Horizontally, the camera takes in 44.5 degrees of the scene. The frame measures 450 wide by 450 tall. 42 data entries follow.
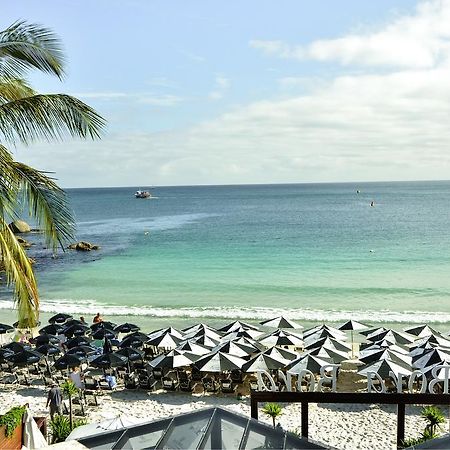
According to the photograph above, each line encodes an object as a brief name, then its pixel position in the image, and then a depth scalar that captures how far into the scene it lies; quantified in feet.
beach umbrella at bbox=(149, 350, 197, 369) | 54.95
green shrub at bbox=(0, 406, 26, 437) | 34.56
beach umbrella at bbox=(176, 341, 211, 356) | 57.26
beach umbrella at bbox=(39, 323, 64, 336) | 73.15
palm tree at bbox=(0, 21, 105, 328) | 28.63
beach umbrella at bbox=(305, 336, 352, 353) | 58.13
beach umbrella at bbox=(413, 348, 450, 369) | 52.39
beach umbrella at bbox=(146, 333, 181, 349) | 62.69
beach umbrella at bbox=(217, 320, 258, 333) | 68.23
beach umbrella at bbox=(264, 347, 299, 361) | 55.48
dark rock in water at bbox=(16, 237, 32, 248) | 185.15
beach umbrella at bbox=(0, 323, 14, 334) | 73.49
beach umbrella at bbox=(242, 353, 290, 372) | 53.21
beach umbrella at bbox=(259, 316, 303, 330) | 71.29
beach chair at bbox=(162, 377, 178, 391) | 54.60
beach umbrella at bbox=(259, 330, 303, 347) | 62.39
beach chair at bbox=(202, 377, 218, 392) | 54.13
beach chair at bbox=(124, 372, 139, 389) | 55.06
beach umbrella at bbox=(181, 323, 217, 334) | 65.90
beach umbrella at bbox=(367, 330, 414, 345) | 62.44
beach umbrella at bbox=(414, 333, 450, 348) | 58.40
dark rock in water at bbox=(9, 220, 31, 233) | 238.09
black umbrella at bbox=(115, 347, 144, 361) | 59.11
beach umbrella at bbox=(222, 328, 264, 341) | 63.72
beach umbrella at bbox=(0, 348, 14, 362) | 60.29
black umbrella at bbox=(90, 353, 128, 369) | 56.13
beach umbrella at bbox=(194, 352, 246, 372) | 53.31
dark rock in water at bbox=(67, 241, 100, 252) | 183.42
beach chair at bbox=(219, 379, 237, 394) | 53.57
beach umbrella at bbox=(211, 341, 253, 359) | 56.65
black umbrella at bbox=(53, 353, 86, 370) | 56.70
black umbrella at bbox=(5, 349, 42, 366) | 58.23
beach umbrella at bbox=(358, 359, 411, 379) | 50.37
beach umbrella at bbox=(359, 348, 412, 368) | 52.54
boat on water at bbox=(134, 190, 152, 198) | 570.05
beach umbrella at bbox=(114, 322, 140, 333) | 72.41
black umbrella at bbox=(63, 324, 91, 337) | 71.87
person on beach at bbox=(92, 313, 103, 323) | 80.48
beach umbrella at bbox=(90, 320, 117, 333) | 72.95
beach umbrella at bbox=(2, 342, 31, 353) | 61.11
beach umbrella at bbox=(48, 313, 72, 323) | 78.84
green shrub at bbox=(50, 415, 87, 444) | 40.83
